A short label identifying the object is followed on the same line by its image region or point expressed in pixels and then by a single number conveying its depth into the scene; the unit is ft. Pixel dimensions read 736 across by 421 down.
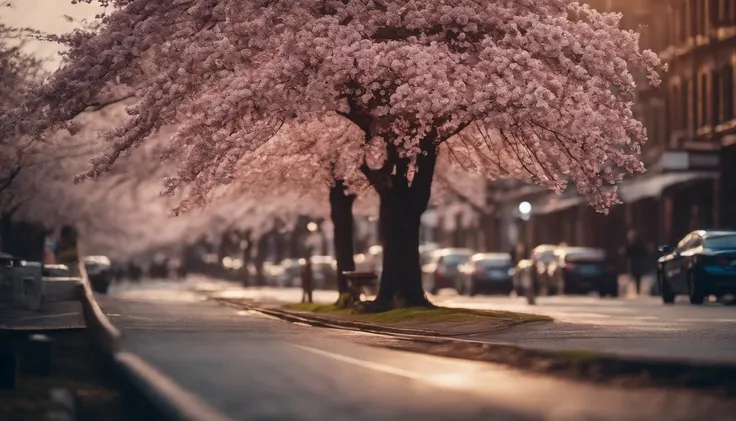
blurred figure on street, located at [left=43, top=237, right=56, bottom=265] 255.91
